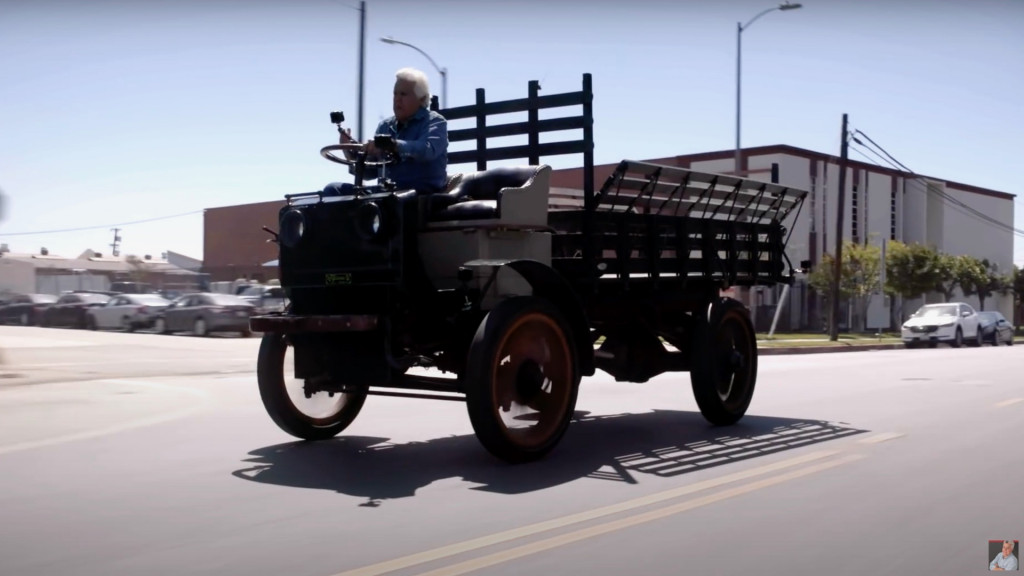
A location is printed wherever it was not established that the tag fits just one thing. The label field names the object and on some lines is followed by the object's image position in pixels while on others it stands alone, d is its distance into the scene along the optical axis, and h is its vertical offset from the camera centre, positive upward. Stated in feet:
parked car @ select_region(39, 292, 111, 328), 126.11 -3.56
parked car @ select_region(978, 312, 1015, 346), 120.47 -3.89
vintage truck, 24.03 -0.14
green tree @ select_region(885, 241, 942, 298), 158.92 +3.70
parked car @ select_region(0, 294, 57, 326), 140.54 -4.00
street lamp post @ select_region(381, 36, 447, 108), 84.02 +16.82
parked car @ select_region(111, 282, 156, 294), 186.17 -1.23
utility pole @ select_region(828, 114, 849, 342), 122.42 +7.18
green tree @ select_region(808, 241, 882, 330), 143.02 +2.79
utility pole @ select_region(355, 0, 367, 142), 78.02 +17.87
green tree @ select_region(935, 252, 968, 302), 163.43 +3.27
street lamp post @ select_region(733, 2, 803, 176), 100.95 +24.23
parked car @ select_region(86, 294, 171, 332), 113.50 -3.42
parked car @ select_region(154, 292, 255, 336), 100.42 -3.02
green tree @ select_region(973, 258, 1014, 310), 178.60 +2.00
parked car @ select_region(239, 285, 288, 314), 105.93 -1.84
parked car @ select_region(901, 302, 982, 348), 114.21 -3.56
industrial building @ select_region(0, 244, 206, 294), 220.43 +2.17
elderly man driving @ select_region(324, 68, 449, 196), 25.70 +3.52
